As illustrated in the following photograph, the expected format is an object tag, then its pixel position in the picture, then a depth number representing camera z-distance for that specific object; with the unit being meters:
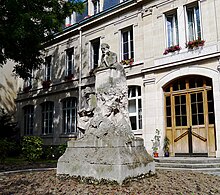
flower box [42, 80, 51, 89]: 18.93
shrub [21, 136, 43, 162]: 10.30
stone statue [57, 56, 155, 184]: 5.29
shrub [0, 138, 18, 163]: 10.06
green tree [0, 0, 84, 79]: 10.39
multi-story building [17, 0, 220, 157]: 10.91
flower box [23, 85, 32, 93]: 20.59
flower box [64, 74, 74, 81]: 17.30
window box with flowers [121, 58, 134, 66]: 13.75
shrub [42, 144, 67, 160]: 13.02
